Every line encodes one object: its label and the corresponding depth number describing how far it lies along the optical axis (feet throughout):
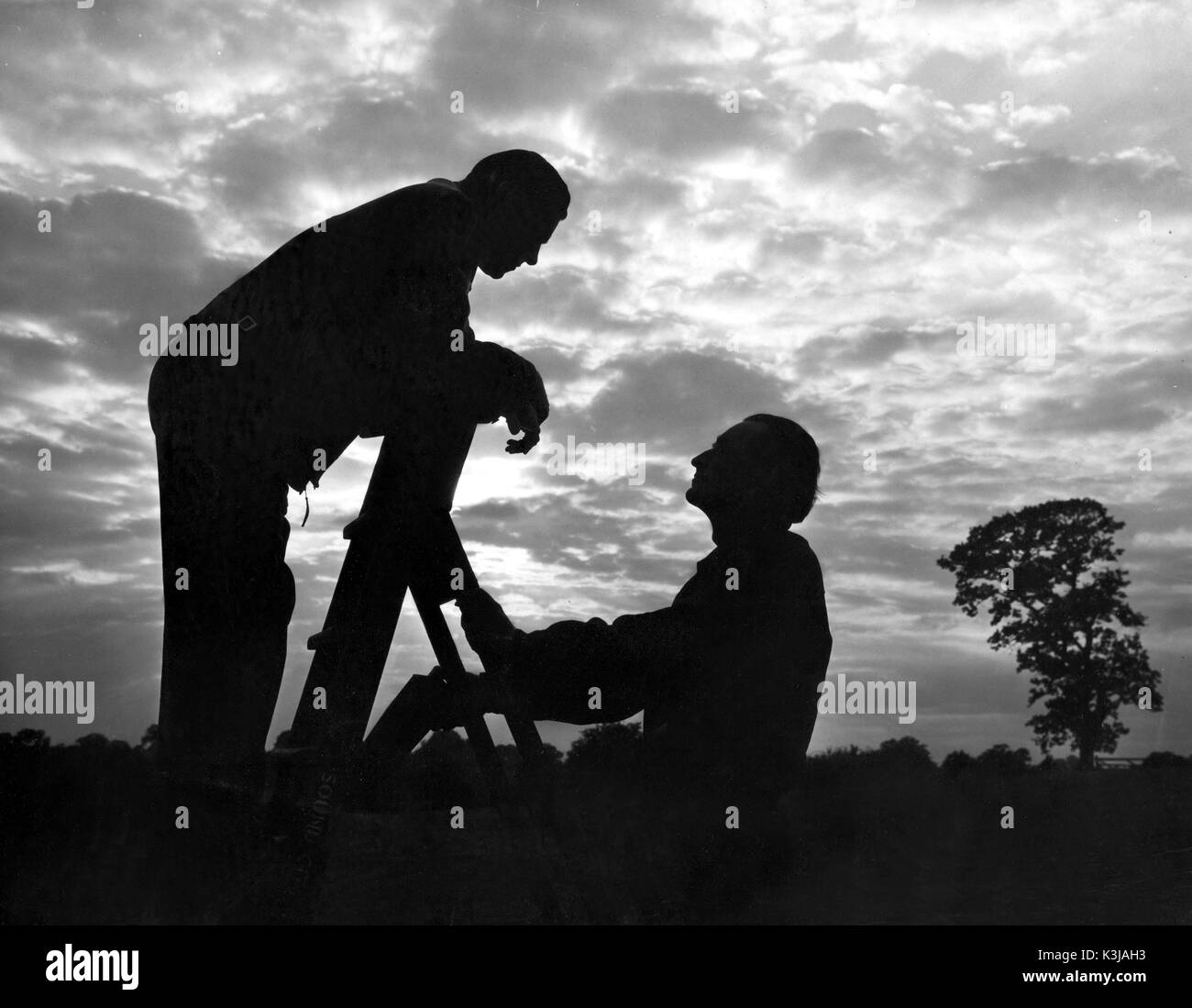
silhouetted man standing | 17.72
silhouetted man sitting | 17.90
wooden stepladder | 17.24
